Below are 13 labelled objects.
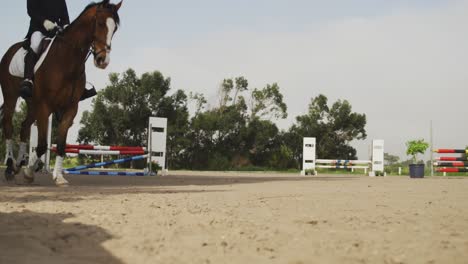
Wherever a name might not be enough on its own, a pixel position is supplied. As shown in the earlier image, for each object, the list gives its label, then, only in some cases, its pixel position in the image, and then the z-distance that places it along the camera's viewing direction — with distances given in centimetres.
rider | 823
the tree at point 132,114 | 3666
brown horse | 805
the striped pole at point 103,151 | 1377
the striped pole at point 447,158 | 2331
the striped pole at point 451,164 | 2269
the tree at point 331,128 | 3962
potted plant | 1998
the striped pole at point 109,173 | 1434
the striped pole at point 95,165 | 1392
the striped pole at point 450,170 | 2261
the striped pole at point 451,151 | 2242
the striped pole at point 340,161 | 2329
